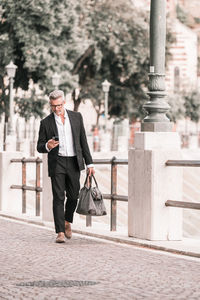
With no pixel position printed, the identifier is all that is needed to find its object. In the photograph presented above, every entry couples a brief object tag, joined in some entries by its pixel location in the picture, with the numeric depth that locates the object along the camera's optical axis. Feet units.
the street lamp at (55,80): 137.80
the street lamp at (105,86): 162.89
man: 37.58
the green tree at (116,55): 187.52
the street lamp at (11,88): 128.57
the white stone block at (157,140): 38.70
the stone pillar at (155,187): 37.86
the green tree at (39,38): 161.17
